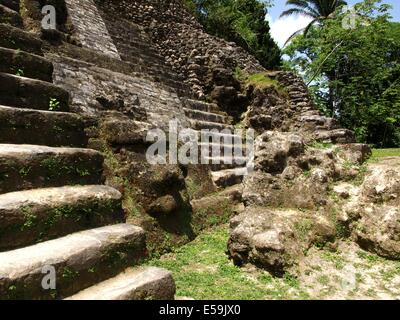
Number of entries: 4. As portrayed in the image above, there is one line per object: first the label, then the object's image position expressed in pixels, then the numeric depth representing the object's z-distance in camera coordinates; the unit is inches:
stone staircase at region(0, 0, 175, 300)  82.4
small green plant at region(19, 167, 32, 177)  98.1
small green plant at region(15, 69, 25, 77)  126.2
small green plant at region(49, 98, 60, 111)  128.4
